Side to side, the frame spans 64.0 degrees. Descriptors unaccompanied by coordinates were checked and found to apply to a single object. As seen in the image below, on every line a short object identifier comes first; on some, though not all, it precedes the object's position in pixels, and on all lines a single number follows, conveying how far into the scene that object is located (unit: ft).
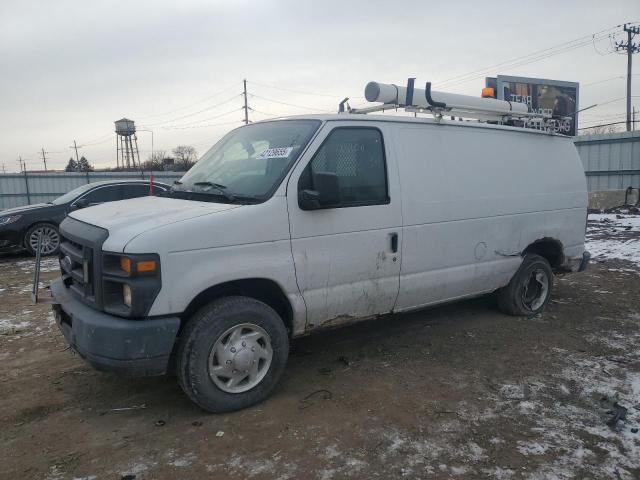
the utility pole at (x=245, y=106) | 161.17
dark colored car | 33.27
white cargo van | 10.85
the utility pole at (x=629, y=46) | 107.20
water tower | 146.51
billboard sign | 66.08
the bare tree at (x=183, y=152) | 209.26
